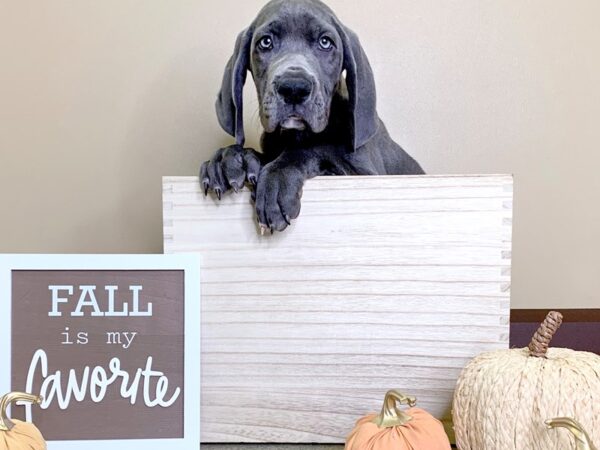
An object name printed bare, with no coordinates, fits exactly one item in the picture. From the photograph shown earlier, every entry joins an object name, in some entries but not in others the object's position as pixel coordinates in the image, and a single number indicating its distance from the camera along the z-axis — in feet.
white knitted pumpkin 2.25
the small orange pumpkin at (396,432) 2.23
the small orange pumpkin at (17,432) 2.13
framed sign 2.62
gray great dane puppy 2.65
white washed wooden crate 2.71
